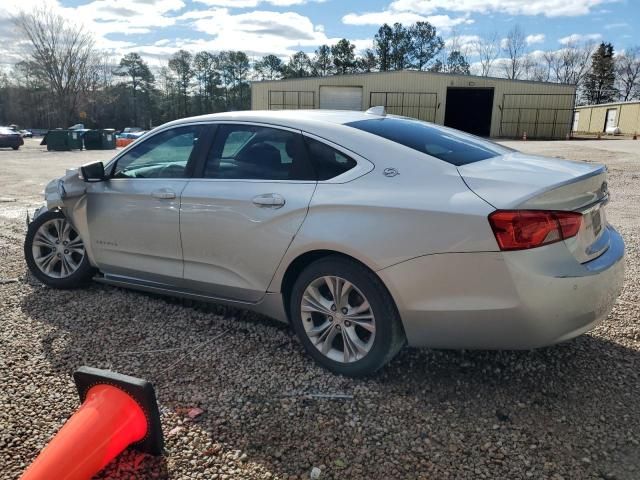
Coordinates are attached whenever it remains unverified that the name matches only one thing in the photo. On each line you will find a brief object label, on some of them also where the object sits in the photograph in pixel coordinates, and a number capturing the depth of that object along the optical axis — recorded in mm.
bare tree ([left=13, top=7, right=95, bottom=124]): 43750
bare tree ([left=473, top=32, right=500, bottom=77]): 75438
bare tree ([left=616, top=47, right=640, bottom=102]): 74250
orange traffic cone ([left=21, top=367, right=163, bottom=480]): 2078
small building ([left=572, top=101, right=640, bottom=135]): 42719
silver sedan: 2482
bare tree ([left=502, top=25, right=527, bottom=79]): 75750
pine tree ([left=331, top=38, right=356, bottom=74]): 70875
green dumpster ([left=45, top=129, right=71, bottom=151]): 27578
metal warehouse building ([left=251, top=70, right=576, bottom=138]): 39062
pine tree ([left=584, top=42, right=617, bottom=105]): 72250
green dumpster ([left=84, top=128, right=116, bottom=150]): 28562
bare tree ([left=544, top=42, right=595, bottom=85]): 79375
